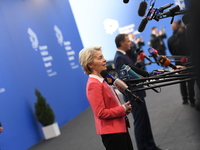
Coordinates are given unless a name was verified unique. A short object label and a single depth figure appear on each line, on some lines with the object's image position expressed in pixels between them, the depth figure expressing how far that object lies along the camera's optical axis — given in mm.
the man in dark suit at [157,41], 11352
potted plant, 7629
